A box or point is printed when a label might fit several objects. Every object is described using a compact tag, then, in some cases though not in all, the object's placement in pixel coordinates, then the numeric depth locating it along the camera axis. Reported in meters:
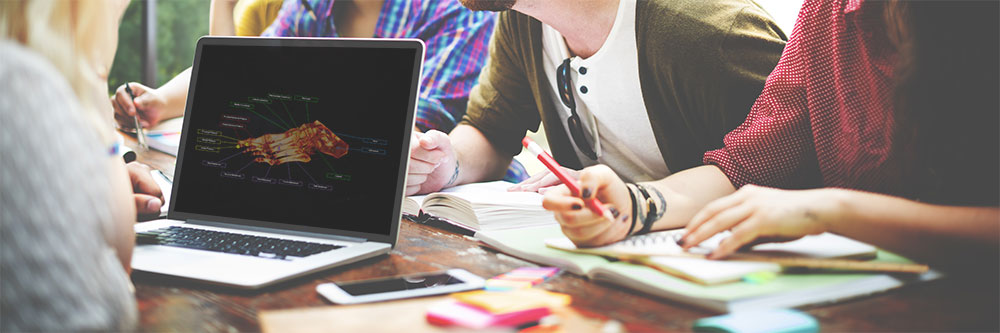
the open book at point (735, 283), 0.59
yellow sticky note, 0.54
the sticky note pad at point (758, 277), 0.63
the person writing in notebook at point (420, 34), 1.66
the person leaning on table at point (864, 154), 0.70
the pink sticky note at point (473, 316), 0.52
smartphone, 0.62
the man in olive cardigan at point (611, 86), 1.13
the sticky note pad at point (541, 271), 0.71
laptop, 0.81
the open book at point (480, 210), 0.91
